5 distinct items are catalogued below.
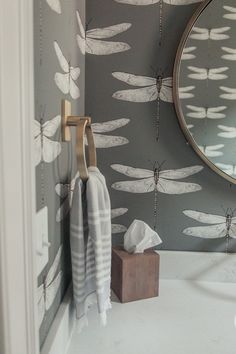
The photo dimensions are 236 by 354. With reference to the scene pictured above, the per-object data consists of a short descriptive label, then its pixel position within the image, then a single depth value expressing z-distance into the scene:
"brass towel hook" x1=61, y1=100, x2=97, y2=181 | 0.73
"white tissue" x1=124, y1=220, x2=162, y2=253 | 0.98
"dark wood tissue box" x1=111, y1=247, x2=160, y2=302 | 0.94
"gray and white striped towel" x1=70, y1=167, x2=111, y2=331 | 0.74
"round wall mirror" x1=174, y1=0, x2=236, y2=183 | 0.98
